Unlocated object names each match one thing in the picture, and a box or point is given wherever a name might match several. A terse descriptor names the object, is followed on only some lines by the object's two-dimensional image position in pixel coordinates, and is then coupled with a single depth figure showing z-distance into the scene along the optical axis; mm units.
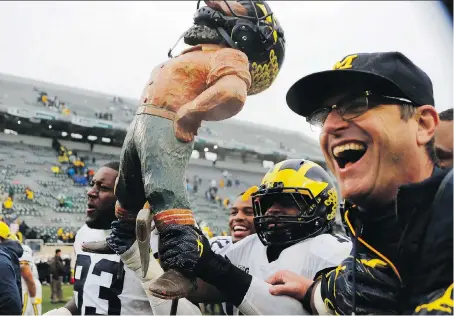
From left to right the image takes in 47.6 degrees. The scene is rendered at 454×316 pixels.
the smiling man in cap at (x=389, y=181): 1002
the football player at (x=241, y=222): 3064
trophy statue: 1394
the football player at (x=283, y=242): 1500
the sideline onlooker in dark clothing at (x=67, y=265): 10081
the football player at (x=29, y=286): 4793
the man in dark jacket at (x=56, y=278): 8734
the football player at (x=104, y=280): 2592
